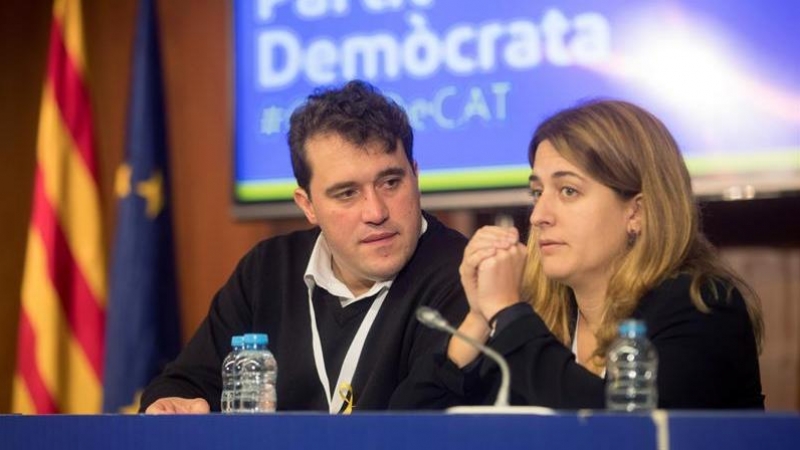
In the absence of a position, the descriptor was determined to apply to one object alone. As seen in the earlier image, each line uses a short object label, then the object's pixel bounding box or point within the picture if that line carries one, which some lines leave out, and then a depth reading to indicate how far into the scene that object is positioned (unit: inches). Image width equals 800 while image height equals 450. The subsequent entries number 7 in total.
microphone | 162.4
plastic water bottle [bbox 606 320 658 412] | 180.4
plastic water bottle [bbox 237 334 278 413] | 232.5
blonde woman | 196.9
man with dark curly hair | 237.0
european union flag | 368.2
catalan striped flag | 384.2
